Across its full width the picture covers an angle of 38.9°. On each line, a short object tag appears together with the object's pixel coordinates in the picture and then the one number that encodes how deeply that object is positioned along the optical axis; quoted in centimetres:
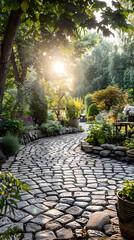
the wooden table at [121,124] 659
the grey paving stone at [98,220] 225
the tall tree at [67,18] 237
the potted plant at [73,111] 1330
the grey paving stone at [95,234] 210
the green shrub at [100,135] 681
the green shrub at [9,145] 581
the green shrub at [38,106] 1114
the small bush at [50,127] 1032
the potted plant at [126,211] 198
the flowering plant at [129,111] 766
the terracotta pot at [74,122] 1349
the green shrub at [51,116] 1250
